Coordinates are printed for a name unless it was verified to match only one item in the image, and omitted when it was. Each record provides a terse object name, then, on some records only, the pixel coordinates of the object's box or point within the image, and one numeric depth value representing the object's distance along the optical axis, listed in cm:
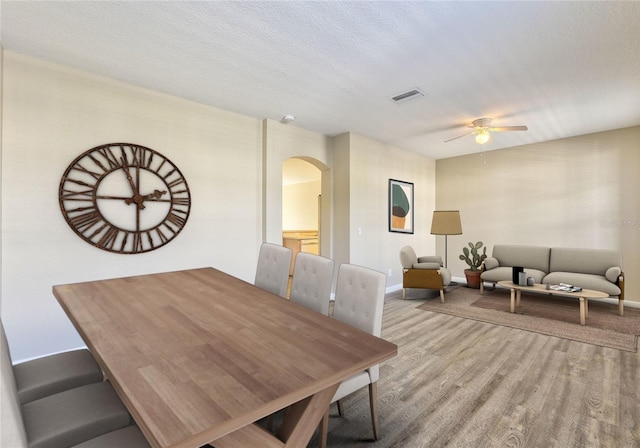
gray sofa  407
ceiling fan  397
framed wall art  547
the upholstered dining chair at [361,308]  157
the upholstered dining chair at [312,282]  203
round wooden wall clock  278
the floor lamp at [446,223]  512
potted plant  553
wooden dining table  79
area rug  323
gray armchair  465
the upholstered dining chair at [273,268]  241
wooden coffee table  357
